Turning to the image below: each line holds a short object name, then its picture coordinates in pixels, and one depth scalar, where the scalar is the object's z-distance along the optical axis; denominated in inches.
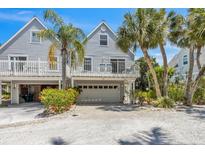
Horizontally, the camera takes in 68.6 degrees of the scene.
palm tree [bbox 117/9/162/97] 395.0
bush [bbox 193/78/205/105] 516.3
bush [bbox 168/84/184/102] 525.8
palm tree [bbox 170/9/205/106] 367.8
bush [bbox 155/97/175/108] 415.8
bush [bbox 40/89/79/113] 346.4
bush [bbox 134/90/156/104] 494.6
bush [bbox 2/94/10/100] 733.4
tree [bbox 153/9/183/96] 395.4
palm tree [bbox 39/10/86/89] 412.6
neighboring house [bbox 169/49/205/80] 678.7
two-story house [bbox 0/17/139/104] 536.7
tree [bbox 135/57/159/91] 742.1
